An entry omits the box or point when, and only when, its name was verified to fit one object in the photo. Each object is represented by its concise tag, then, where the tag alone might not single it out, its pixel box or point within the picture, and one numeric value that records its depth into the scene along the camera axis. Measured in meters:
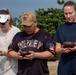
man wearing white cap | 4.95
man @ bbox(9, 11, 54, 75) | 4.67
